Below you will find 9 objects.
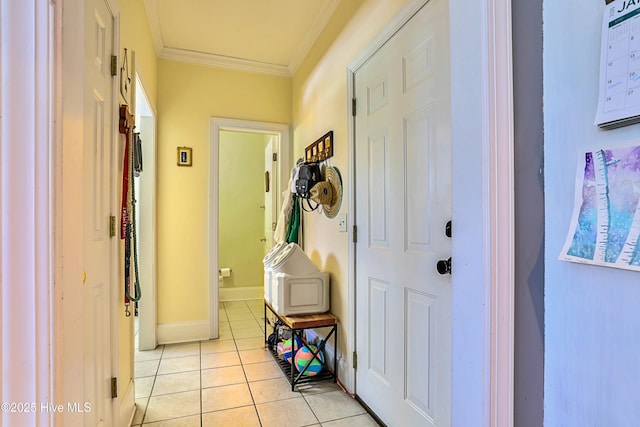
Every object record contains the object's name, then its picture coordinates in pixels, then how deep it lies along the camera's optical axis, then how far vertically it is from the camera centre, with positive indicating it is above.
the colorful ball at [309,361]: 2.43 -1.07
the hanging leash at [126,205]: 1.76 +0.04
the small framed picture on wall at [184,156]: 3.27 +0.54
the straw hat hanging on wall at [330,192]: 2.41 +0.15
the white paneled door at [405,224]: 1.42 -0.06
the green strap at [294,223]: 3.16 -0.10
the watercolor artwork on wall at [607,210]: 0.54 +0.00
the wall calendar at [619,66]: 0.53 +0.24
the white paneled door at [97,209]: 1.27 +0.02
